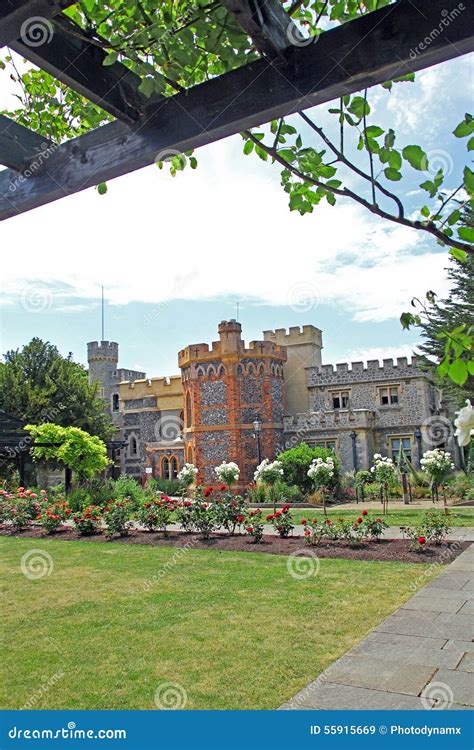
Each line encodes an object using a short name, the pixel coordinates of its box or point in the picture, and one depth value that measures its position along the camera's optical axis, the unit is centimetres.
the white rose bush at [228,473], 1697
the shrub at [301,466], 2312
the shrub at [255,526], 1173
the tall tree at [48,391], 3044
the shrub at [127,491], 1922
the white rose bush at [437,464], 1614
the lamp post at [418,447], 2656
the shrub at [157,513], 1366
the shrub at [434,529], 1030
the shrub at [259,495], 2228
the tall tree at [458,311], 2188
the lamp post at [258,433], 2505
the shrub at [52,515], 1459
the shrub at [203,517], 1259
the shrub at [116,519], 1349
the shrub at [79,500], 1845
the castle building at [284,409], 2695
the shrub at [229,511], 1289
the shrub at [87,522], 1402
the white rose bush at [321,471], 1545
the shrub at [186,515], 1308
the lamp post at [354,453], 2668
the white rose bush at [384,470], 1655
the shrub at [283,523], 1213
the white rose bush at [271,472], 1680
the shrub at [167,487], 2752
